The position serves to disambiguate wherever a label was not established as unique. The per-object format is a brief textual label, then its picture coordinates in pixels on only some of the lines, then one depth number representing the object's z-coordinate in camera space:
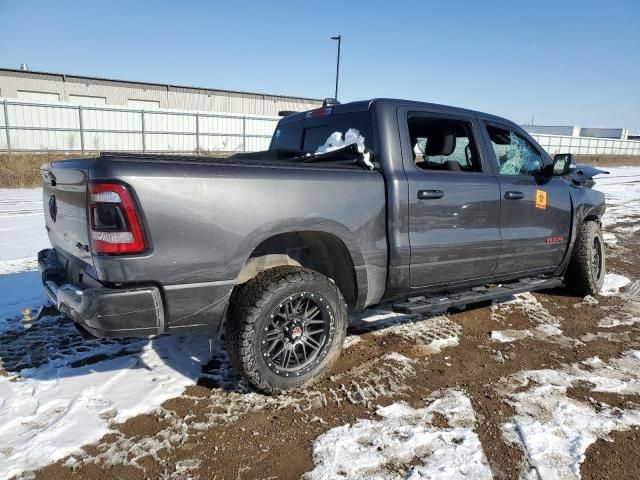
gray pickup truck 2.40
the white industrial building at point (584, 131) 71.91
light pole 25.70
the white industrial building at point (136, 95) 24.81
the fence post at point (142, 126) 20.80
